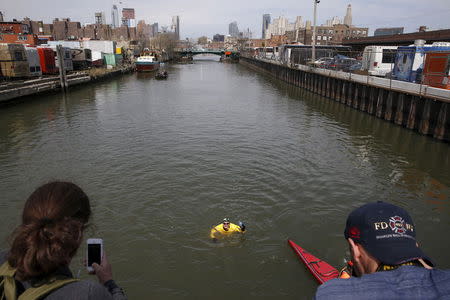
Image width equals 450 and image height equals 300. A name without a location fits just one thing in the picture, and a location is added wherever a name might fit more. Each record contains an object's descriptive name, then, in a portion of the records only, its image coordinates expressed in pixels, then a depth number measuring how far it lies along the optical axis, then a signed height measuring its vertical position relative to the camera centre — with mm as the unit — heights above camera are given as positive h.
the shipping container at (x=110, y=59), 78562 +898
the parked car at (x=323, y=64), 47550 -346
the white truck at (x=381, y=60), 35406 +136
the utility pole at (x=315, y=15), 44975 +6567
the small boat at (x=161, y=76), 64625 -2688
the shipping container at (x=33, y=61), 41422 +278
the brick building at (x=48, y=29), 162750 +17144
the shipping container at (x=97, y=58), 73025 +1091
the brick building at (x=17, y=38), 64625 +5103
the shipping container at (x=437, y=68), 23388 -540
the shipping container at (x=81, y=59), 64438 +788
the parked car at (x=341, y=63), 44731 -232
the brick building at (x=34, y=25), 158312 +18591
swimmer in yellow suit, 9680 -4998
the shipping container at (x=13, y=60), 35844 +363
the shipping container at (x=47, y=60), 45969 +445
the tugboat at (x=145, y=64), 78438 -483
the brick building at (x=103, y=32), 161500 +15431
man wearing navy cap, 1600 -1114
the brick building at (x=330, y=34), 132250 +11251
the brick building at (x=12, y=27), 70238 +7912
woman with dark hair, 2021 -1209
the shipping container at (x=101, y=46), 87625 +4529
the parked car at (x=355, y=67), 38681 -724
